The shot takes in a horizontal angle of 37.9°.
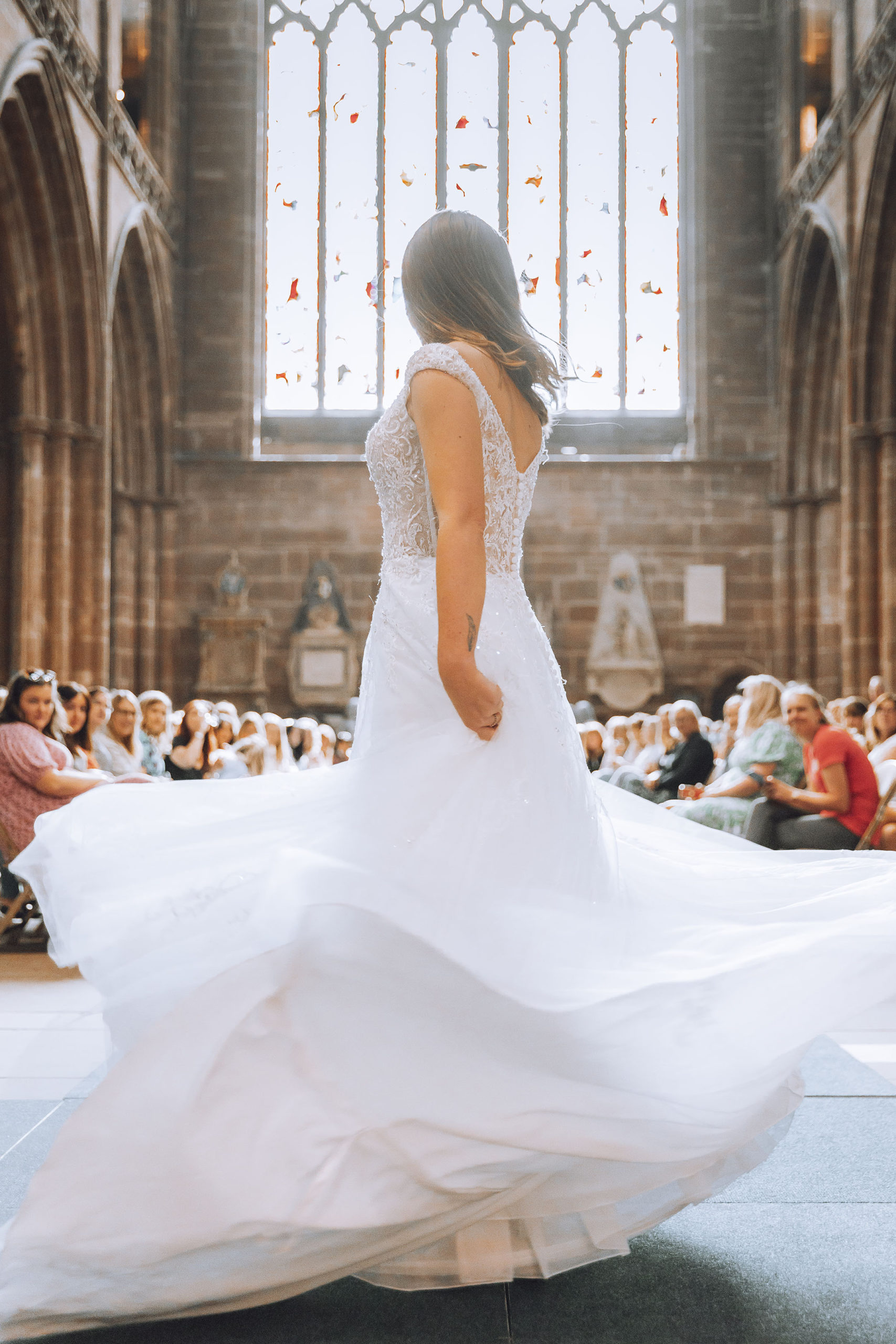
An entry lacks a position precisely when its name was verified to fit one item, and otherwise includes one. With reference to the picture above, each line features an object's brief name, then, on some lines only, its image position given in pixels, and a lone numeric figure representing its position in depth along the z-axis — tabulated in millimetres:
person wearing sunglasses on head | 5523
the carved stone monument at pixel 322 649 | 16109
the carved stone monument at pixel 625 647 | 16344
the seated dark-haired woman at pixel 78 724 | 6660
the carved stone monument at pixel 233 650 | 16109
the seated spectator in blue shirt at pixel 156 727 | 7727
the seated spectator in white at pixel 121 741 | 7000
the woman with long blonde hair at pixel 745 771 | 6398
